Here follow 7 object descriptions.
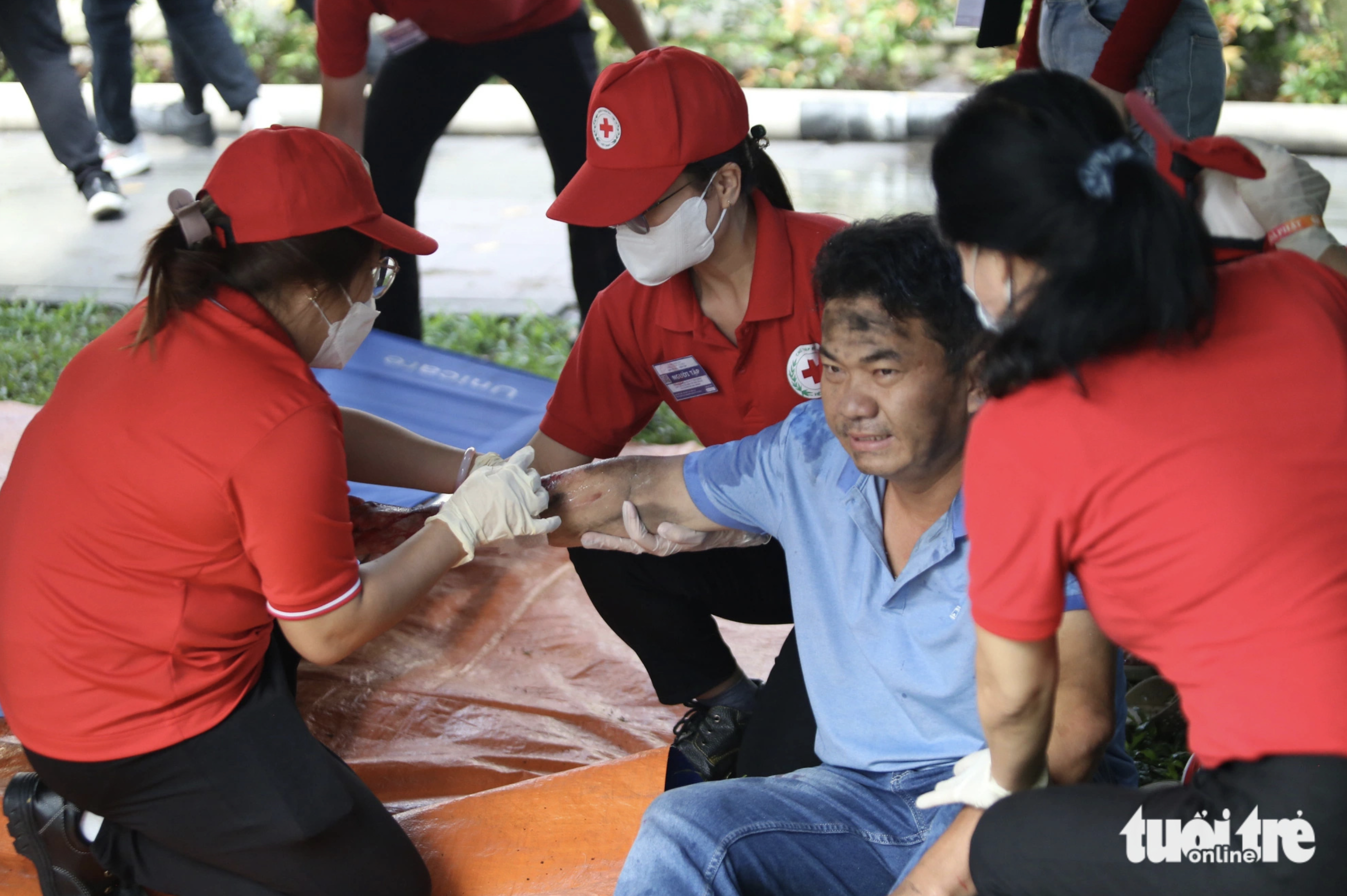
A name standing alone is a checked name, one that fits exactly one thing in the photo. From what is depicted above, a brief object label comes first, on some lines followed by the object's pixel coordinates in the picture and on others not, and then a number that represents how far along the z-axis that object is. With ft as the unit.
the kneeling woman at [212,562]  10.35
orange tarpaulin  11.20
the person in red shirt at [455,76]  14.14
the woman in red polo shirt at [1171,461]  9.10
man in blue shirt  10.25
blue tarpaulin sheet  14.66
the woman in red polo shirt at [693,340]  11.47
